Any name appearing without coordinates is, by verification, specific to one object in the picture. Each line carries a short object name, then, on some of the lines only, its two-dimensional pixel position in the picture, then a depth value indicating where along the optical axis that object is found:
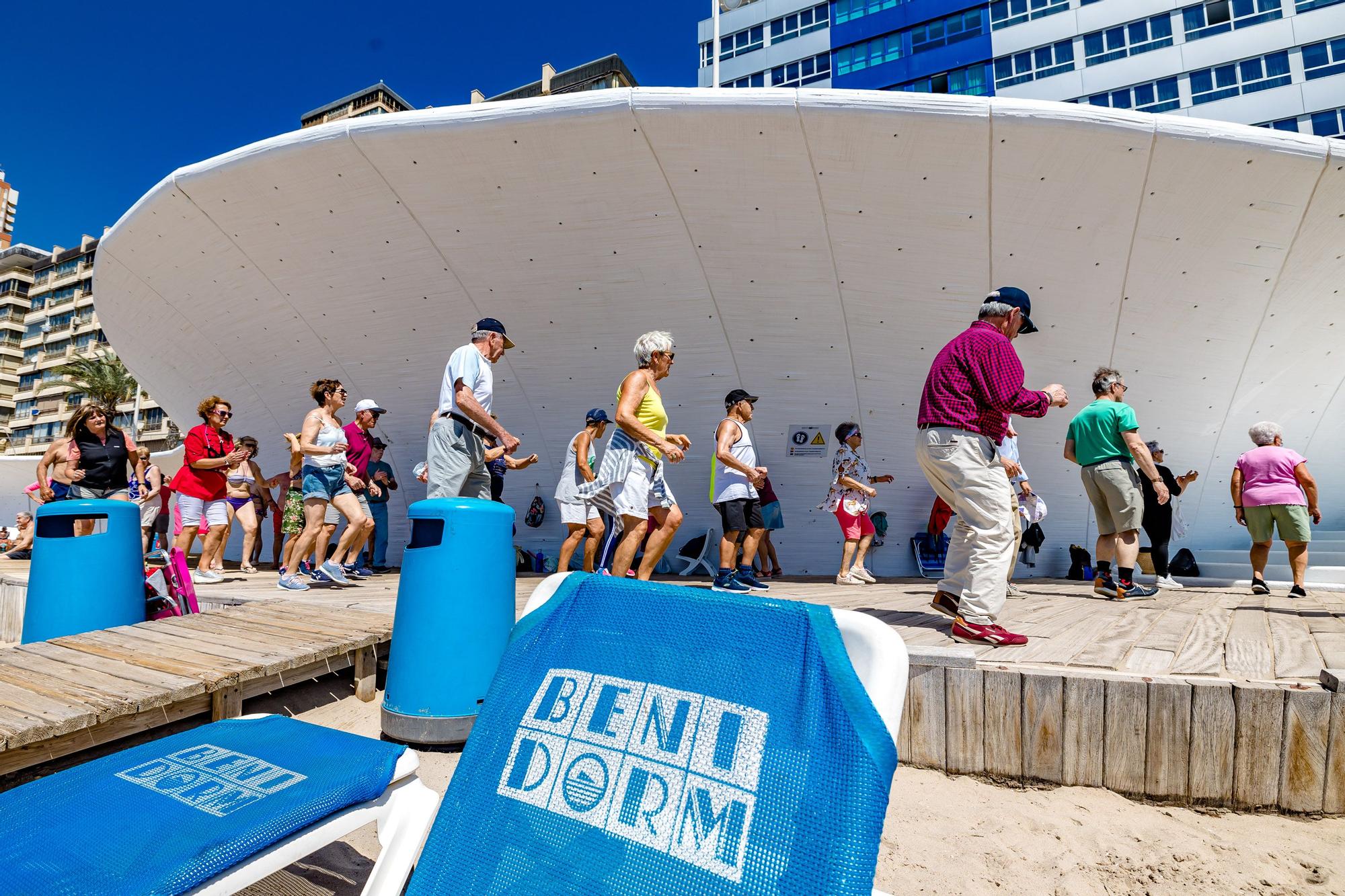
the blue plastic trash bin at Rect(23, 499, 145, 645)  3.25
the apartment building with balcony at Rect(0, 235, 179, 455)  54.88
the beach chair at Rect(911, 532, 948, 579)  7.50
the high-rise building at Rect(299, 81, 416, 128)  58.53
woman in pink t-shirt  5.02
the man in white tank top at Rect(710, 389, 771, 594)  5.14
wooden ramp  2.21
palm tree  46.22
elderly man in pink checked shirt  2.91
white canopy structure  5.52
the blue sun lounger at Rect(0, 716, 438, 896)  1.02
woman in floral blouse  6.23
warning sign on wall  7.55
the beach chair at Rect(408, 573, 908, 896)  0.92
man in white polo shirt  3.83
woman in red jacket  5.89
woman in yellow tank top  3.93
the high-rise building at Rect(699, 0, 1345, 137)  22.27
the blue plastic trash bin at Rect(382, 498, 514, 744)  2.51
